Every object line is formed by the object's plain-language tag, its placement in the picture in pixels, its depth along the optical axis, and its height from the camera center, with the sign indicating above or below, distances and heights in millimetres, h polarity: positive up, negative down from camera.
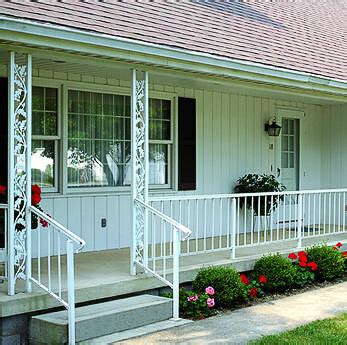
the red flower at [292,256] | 9617 -1293
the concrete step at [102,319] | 6336 -1500
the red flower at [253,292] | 8539 -1596
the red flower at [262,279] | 8820 -1488
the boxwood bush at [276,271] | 8930 -1410
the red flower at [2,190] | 7044 -268
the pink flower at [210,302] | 7715 -1552
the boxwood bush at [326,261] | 9742 -1387
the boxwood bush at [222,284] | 7973 -1409
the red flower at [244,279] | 8619 -1455
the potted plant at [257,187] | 11500 -393
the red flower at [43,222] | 6844 -594
